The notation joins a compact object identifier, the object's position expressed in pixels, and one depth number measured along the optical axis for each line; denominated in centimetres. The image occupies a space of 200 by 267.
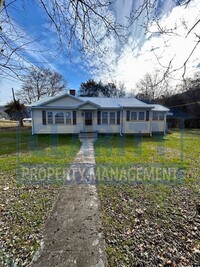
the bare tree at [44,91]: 2952
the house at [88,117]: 1472
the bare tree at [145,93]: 3310
